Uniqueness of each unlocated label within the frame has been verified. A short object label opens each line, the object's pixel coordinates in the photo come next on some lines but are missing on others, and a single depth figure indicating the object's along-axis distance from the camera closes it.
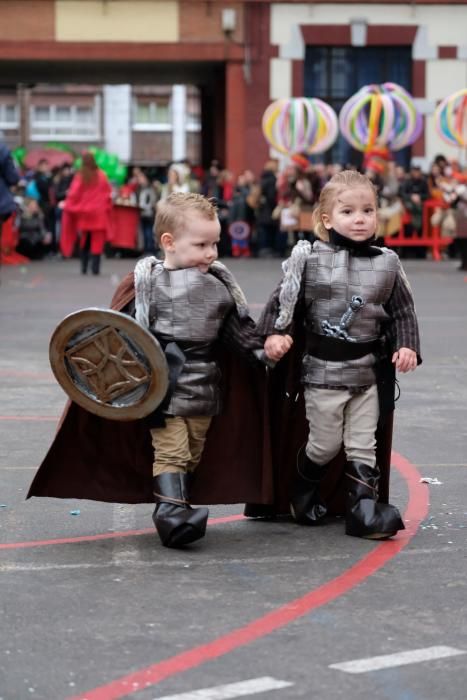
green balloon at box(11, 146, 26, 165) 33.02
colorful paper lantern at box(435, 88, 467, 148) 24.20
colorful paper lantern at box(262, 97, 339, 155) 25.30
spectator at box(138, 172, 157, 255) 27.67
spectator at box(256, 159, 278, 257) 27.30
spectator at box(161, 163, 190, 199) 27.03
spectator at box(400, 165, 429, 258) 26.77
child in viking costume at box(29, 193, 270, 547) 5.79
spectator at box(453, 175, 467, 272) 23.00
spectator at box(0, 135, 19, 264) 16.84
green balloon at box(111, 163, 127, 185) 31.45
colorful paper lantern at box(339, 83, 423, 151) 24.80
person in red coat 21.42
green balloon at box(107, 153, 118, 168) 31.41
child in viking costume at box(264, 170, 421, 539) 5.86
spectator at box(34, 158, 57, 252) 27.80
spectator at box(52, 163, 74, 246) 27.86
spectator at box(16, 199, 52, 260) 26.56
